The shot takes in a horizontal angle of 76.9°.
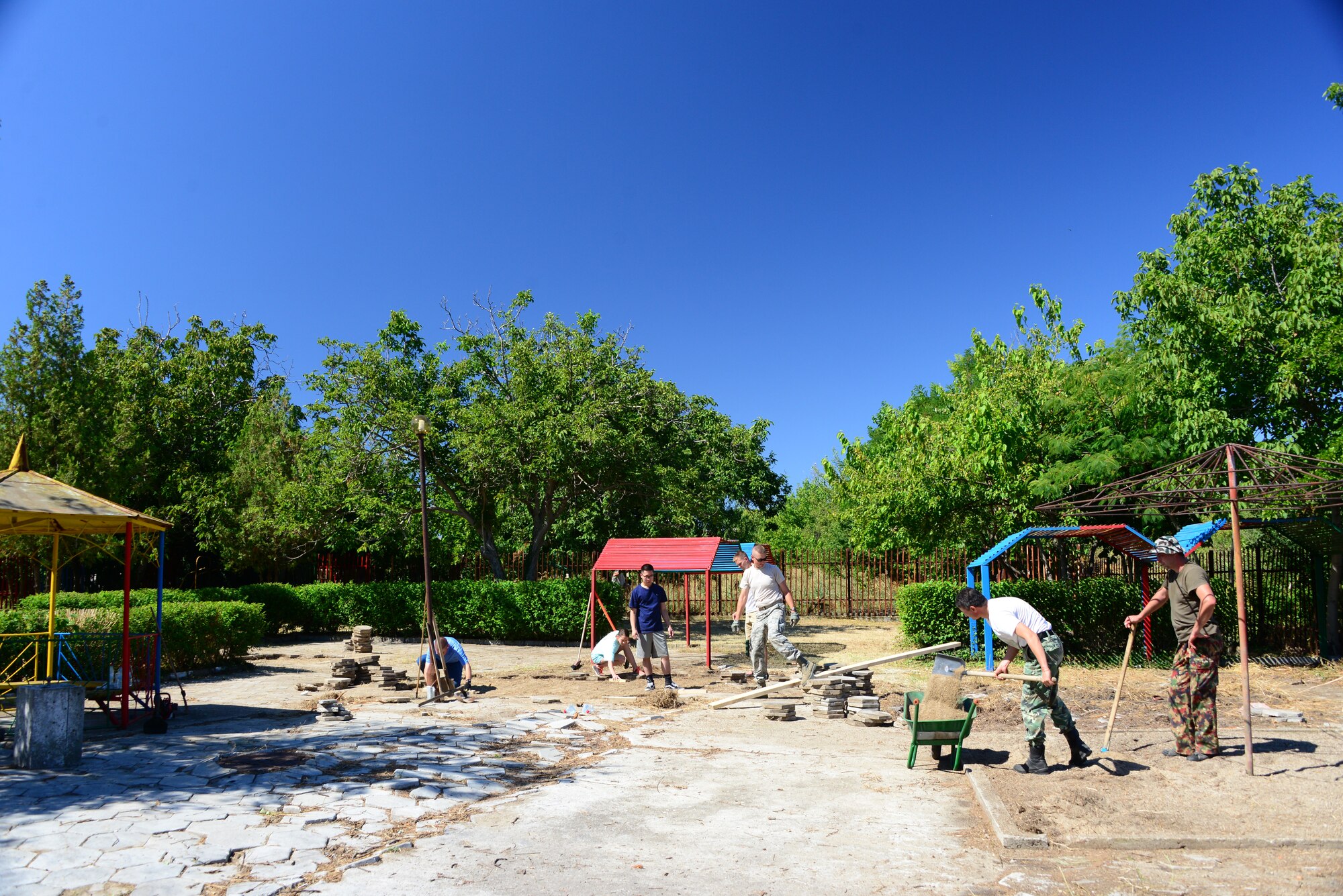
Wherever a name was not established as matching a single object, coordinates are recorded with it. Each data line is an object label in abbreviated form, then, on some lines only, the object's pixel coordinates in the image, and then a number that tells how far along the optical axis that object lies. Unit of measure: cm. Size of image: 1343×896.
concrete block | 718
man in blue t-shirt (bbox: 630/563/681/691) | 1255
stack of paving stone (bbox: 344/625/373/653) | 1686
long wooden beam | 886
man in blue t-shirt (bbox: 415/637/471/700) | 1162
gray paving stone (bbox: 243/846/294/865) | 508
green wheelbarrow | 730
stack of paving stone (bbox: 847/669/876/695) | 1084
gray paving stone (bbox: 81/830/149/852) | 518
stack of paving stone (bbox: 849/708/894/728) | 986
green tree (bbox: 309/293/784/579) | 1964
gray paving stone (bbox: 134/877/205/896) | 456
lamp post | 1157
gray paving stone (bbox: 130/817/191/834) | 552
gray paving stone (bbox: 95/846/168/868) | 490
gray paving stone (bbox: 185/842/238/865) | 504
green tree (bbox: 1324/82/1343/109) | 1622
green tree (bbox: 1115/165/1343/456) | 1483
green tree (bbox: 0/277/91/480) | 1920
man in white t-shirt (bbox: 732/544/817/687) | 1146
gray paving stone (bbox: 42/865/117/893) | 455
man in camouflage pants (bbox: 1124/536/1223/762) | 732
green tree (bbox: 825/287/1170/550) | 1667
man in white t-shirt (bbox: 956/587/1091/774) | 688
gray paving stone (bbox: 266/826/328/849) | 539
